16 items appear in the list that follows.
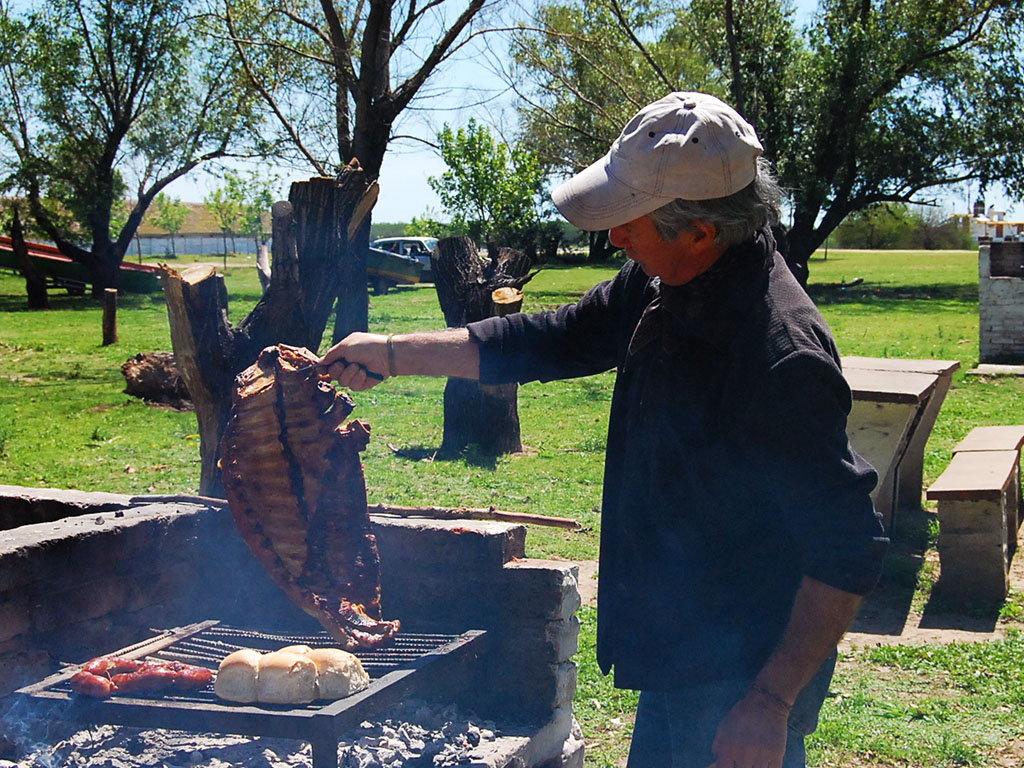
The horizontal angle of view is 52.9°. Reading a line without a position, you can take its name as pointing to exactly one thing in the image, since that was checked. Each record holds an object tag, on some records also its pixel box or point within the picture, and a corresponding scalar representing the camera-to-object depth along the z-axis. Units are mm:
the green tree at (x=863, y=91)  18969
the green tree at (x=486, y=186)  26938
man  1920
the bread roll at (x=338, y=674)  2543
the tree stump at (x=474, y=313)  8633
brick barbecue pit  3154
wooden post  16344
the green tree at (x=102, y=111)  22609
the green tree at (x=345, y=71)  11160
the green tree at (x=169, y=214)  54406
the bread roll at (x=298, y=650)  2643
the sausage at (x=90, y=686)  2541
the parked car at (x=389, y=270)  27969
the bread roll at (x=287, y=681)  2498
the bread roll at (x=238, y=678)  2525
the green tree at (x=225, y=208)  49581
